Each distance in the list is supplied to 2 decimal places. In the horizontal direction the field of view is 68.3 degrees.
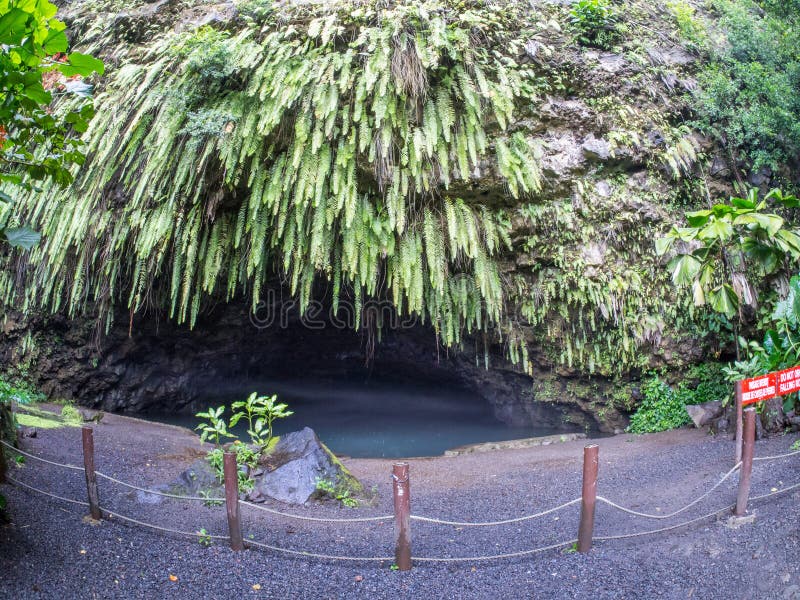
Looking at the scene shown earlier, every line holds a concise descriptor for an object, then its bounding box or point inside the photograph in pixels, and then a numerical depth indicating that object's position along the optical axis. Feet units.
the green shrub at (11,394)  16.04
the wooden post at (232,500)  14.25
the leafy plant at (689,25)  29.17
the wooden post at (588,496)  13.61
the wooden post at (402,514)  13.03
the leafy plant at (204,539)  14.61
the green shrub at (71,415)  27.40
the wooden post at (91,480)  15.46
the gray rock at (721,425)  23.72
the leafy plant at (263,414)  19.70
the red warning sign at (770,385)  16.07
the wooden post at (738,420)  19.31
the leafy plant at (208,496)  17.90
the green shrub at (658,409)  27.09
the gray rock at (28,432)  21.76
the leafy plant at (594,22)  27.48
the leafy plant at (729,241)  19.58
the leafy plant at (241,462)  19.07
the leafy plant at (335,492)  19.01
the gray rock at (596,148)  26.27
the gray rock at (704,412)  25.36
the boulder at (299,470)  18.95
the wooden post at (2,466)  16.24
